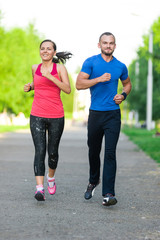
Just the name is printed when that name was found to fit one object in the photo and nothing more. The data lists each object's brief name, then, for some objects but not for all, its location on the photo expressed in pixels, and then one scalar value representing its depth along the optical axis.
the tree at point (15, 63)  52.26
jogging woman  8.36
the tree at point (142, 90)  50.92
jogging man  8.13
